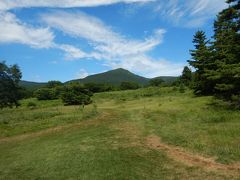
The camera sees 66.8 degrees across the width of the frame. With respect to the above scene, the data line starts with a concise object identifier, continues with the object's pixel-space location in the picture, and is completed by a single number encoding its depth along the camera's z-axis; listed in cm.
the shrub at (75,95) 3182
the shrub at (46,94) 4999
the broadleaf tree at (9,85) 3089
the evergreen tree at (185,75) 4870
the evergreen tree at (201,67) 2282
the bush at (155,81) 7123
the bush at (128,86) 7349
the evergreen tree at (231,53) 1379
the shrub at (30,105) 3712
